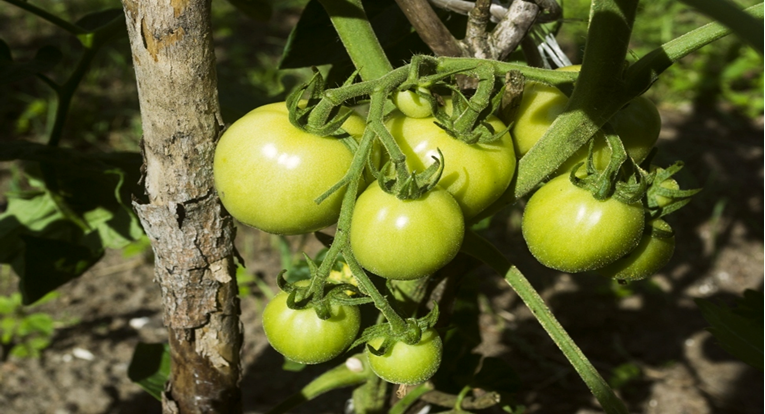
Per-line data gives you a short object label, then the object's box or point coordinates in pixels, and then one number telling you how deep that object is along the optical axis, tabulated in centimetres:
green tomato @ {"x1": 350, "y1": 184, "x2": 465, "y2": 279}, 71
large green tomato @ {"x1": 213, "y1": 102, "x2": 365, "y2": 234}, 75
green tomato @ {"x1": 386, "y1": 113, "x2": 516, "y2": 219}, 77
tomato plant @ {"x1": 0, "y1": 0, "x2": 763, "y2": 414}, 73
